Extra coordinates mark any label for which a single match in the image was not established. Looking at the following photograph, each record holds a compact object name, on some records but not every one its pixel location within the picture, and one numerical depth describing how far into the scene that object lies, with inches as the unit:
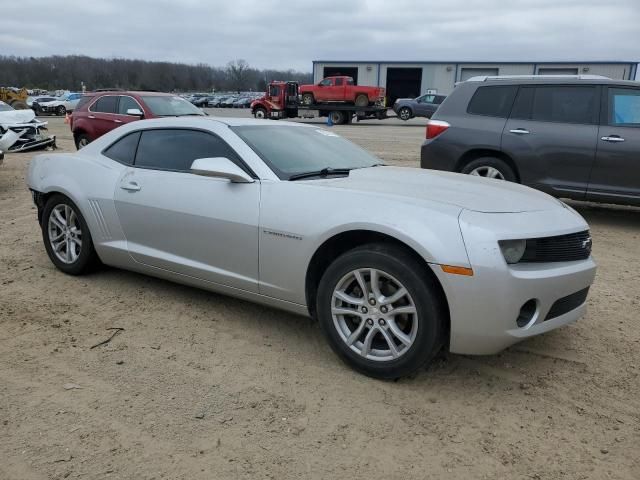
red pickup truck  1173.1
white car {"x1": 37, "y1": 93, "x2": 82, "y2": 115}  1557.6
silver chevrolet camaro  110.0
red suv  468.7
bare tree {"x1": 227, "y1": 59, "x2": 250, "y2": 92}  4778.5
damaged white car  552.6
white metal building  1642.5
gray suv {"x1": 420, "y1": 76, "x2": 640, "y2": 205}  252.1
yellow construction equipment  1378.0
